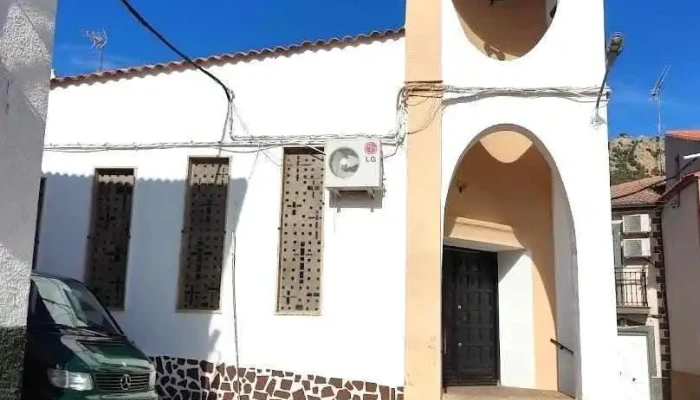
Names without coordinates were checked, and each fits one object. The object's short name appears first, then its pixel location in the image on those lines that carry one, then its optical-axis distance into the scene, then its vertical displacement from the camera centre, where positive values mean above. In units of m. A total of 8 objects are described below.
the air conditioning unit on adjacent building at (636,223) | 16.09 +2.16
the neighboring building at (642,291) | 15.01 +0.61
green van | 6.82 -0.49
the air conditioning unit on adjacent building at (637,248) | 16.02 +1.59
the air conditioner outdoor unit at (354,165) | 9.57 +2.00
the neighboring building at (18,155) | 5.43 +1.18
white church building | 9.57 +1.40
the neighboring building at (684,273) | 13.77 +0.94
